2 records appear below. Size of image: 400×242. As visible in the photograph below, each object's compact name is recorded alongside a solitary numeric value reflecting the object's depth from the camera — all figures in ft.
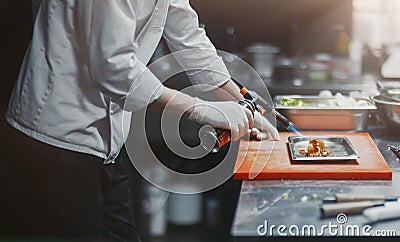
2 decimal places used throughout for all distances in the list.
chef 4.27
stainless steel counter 3.88
